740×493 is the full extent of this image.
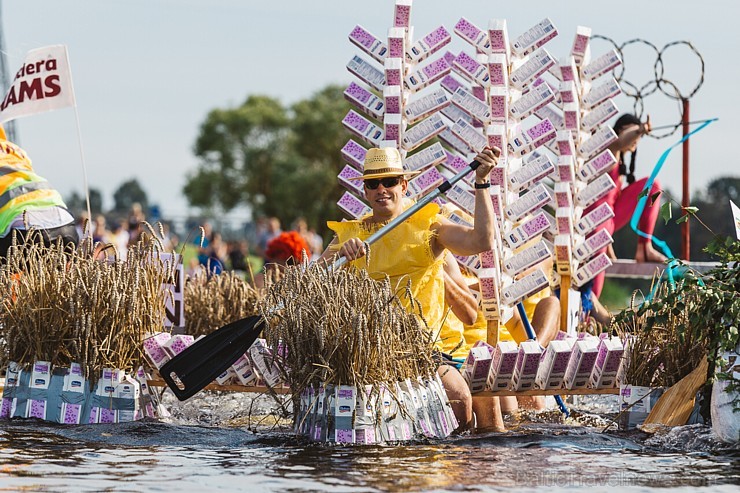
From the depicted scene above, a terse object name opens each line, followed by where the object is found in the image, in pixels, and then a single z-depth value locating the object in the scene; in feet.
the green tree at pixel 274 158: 377.09
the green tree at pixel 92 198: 550.57
